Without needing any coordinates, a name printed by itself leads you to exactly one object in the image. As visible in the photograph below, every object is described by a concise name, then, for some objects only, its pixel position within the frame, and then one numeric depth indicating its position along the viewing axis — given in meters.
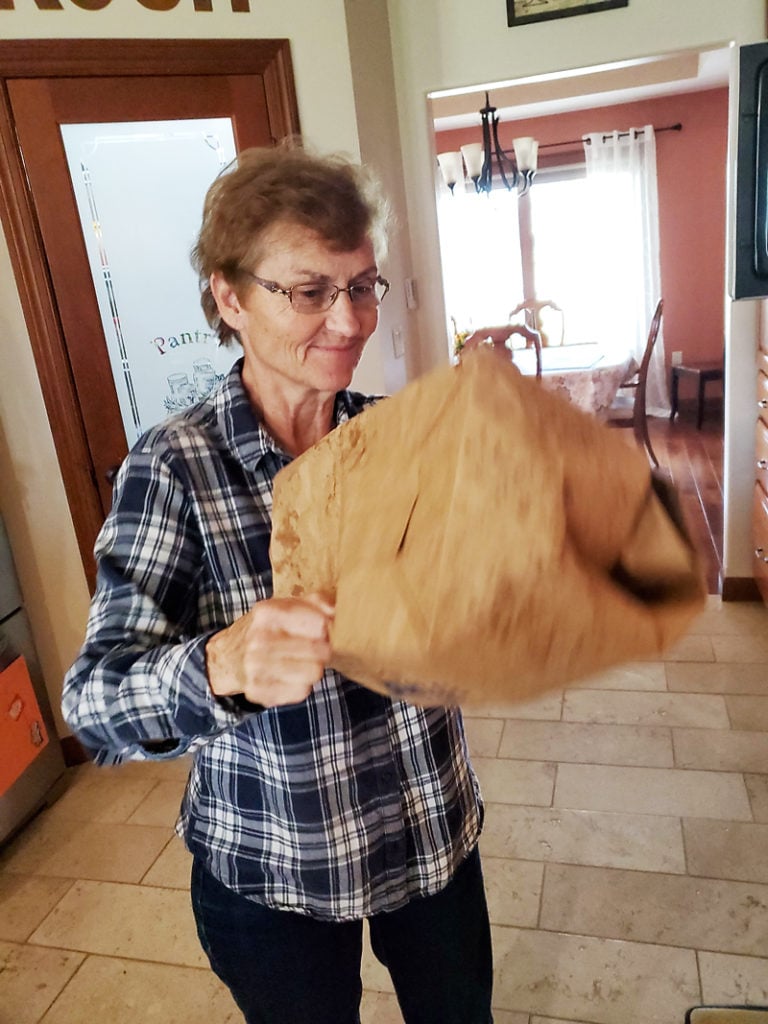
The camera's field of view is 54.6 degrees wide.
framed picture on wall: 2.41
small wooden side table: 5.68
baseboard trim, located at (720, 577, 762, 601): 2.90
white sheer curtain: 5.86
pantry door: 1.97
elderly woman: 0.69
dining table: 3.88
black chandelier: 3.59
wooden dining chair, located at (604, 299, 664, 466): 4.11
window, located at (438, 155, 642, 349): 6.11
